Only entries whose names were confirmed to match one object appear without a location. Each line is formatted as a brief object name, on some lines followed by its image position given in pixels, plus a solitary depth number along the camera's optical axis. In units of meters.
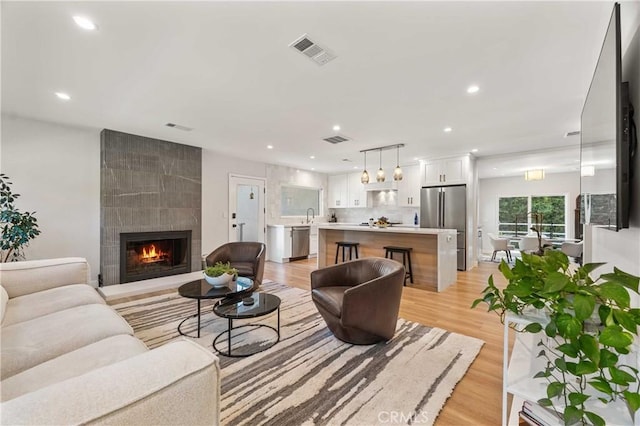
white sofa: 0.69
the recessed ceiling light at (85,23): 1.83
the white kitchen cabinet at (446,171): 5.75
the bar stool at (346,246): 5.28
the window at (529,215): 8.20
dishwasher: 6.97
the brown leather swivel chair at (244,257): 3.97
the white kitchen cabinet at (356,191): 7.89
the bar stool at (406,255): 4.64
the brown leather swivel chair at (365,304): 2.35
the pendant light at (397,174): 4.77
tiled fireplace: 4.33
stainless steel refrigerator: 5.74
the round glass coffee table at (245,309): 2.28
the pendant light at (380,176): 4.78
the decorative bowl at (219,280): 2.81
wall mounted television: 1.17
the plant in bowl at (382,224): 5.18
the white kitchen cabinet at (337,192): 8.30
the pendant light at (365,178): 4.88
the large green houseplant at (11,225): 3.29
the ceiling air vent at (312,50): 2.04
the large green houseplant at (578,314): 0.86
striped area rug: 1.69
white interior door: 6.40
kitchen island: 4.41
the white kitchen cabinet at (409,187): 6.73
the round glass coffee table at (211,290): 2.61
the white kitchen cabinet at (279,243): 6.80
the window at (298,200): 7.61
